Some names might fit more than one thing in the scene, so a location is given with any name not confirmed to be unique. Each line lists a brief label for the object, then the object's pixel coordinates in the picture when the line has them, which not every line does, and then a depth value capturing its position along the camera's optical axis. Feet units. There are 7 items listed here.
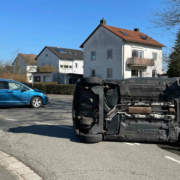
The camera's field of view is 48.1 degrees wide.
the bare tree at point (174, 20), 36.98
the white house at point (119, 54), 97.41
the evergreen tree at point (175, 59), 53.42
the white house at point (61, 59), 142.39
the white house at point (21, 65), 126.88
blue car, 35.26
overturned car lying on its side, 15.77
